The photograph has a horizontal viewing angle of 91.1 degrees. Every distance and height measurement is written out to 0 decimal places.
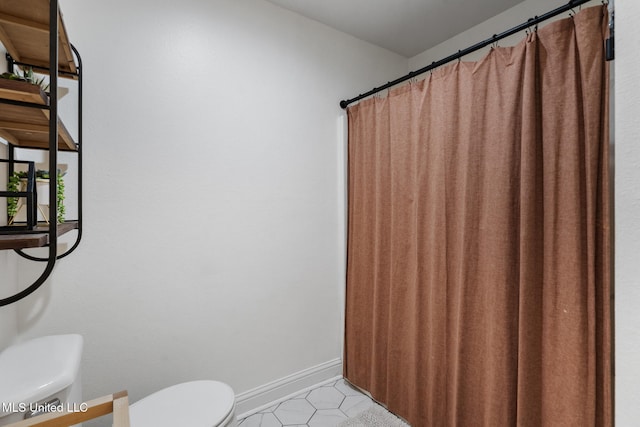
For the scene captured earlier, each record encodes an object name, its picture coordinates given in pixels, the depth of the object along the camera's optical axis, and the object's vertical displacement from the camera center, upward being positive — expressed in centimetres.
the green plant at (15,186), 95 +8
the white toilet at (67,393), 81 -50
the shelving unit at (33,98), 71 +27
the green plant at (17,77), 74 +33
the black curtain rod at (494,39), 113 +76
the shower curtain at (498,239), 110 -11
